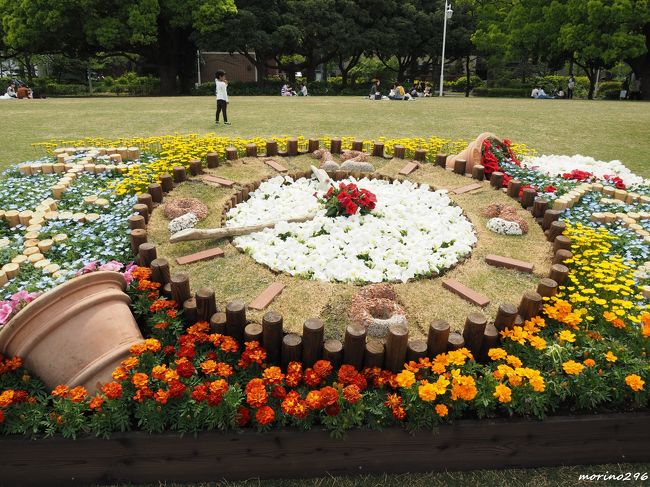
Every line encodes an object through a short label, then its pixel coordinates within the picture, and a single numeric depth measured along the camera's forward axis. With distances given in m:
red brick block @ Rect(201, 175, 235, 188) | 5.91
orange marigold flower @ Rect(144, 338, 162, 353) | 2.83
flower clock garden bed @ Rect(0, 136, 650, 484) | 2.55
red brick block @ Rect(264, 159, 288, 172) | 6.54
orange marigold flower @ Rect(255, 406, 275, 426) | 2.47
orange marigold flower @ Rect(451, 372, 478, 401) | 2.55
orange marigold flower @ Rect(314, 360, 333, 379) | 2.71
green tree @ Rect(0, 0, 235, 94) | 26.81
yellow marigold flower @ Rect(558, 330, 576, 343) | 2.91
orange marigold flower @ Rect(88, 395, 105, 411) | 2.53
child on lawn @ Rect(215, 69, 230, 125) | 12.51
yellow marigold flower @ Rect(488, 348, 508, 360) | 2.83
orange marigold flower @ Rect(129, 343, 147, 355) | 2.74
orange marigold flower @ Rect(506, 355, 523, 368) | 2.77
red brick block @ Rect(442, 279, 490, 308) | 3.60
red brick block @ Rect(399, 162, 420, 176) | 6.51
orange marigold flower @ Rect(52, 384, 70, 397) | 2.57
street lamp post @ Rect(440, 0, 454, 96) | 30.31
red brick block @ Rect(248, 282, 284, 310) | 3.50
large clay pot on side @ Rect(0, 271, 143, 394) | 2.67
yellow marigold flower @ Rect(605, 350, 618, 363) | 2.79
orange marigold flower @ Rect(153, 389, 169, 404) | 2.50
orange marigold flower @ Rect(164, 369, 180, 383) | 2.60
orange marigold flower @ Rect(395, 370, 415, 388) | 2.63
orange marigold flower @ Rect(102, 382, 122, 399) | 2.52
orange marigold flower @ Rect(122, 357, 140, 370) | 2.71
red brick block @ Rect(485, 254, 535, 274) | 4.10
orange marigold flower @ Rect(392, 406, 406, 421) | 2.55
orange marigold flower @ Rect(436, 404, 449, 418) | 2.52
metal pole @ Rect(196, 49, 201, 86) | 36.36
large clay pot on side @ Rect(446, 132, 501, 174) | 6.56
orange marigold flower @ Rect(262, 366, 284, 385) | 2.65
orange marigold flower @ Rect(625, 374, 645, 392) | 2.60
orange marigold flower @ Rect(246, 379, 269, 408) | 2.52
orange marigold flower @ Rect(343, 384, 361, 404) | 2.55
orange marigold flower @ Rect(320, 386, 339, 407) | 2.52
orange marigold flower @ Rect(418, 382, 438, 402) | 2.52
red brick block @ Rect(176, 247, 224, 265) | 4.13
